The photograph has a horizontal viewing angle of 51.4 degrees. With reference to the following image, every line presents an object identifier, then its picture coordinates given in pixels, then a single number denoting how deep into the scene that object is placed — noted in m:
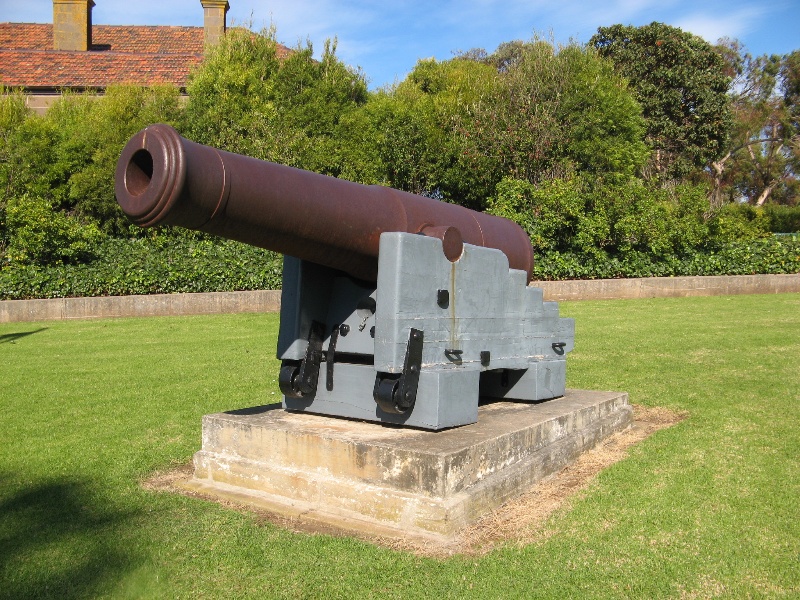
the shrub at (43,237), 16.11
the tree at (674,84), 32.12
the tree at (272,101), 21.14
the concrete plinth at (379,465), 4.07
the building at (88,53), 28.33
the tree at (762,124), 45.19
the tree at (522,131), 20.64
